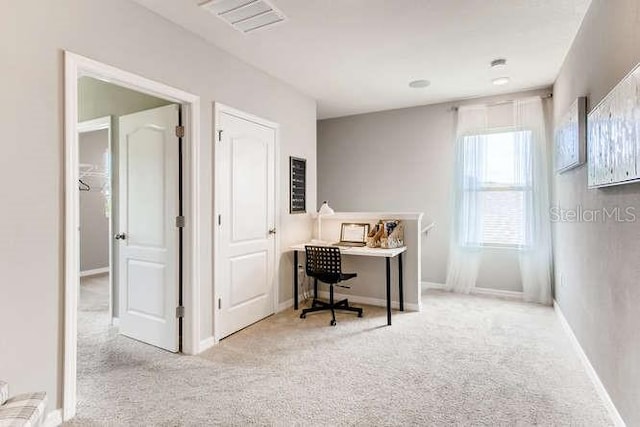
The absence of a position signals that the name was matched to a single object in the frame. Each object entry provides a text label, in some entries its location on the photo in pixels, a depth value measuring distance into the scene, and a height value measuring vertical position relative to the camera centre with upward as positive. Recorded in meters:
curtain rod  4.34 +1.48
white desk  3.58 -0.42
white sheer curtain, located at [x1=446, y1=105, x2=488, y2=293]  4.73 +0.22
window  4.48 +0.34
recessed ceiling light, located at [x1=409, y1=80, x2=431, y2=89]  4.14 +1.59
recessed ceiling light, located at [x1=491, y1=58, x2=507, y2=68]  3.51 +1.56
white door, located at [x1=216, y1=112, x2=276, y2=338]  3.26 -0.06
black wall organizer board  4.26 +0.40
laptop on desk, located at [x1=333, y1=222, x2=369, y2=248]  4.21 -0.23
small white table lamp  4.28 +0.06
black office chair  3.58 -0.54
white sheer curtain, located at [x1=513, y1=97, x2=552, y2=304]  4.32 +0.11
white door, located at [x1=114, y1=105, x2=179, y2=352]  2.95 -0.08
